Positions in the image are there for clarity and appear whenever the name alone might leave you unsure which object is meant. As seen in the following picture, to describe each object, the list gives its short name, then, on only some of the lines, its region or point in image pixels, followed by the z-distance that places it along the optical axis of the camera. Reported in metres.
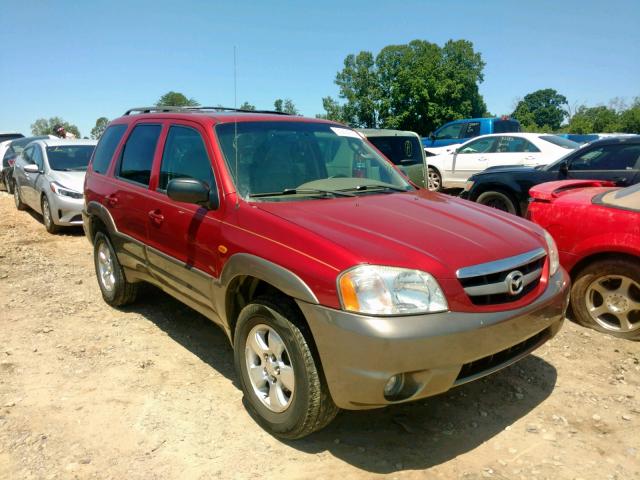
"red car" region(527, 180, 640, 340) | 4.20
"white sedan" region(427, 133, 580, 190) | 11.02
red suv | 2.53
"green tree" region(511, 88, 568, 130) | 92.88
